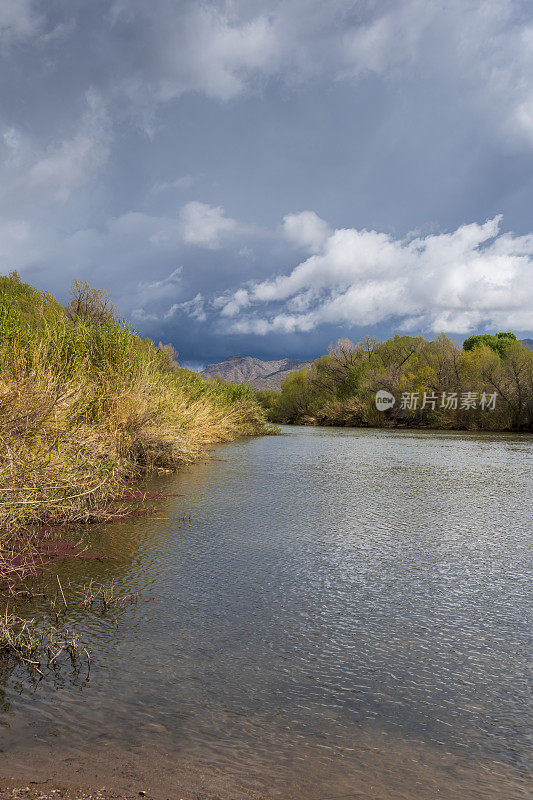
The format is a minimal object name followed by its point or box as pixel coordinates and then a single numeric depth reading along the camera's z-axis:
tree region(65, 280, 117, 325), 26.56
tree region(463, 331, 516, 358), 68.75
